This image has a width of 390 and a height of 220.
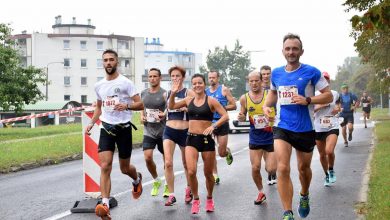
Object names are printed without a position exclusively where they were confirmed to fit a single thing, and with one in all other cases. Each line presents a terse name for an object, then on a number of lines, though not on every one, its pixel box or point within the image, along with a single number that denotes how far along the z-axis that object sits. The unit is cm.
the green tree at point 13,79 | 3788
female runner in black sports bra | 908
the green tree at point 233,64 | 12569
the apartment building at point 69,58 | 10350
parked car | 3394
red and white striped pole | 1005
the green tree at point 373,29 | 725
